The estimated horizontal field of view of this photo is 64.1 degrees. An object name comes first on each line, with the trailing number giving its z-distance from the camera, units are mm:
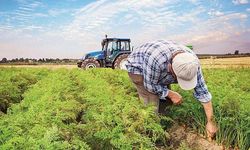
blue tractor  10898
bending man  2600
